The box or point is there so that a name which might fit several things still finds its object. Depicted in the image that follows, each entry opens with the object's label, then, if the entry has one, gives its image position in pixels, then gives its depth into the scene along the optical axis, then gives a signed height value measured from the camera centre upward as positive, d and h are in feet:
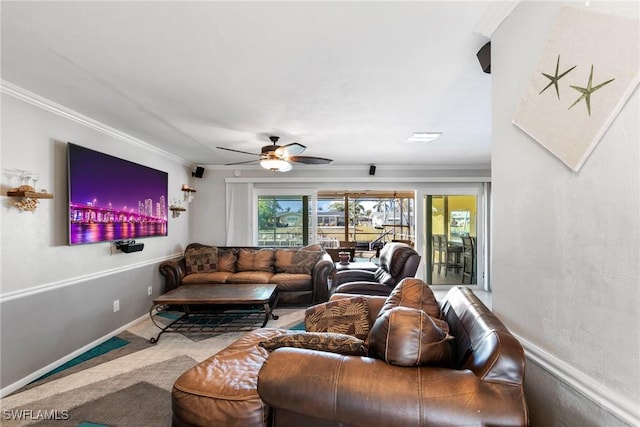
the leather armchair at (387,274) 11.34 -2.65
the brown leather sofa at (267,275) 14.28 -3.07
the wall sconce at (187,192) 16.83 +1.32
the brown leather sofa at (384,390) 3.24 -2.08
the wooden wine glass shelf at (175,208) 15.61 +0.36
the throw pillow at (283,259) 15.96 -2.47
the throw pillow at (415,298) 5.57 -1.66
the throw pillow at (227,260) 15.89 -2.49
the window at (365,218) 24.98 -0.35
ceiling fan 11.17 +2.32
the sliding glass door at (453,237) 18.86 -1.50
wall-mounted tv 9.43 +0.64
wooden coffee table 10.50 -4.30
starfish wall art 2.74 +1.43
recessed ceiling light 11.71 +3.22
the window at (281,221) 19.12 -0.44
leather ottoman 4.51 -2.93
